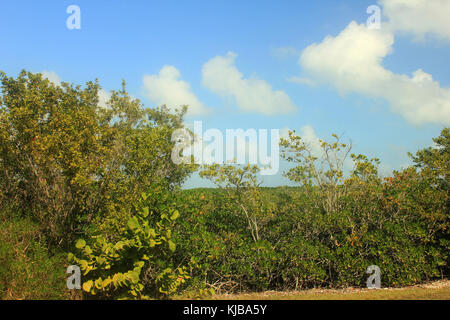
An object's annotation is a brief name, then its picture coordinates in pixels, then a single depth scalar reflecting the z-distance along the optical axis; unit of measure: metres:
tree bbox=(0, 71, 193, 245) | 9.34
